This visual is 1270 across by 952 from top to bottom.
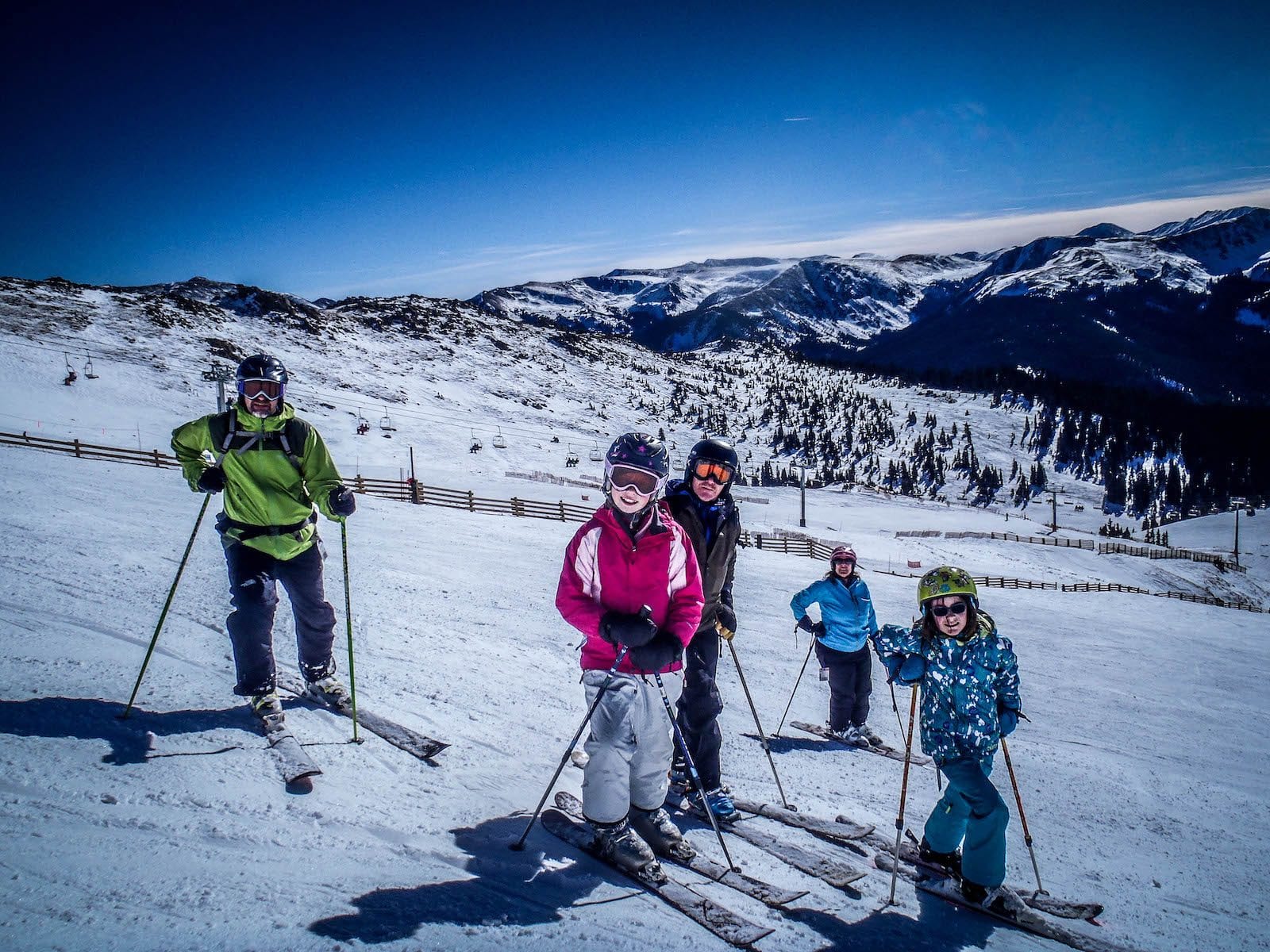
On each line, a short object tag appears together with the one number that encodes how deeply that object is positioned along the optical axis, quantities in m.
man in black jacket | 4.48
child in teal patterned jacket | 3.77
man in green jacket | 4.38
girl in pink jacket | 3.50
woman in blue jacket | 6.76
